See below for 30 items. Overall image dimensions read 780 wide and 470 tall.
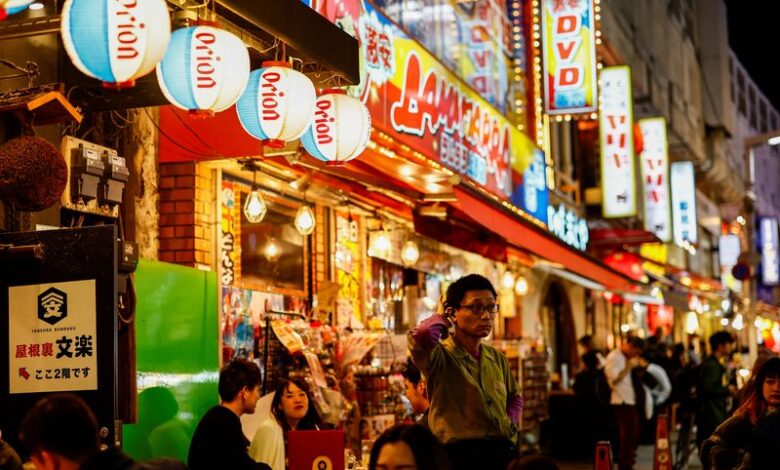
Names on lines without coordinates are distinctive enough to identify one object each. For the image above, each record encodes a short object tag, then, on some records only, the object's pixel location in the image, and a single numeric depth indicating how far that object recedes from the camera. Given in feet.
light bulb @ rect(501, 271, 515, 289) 65.51
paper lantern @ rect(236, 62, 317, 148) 26.76
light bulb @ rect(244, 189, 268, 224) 35.12
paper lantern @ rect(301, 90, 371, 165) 30.86
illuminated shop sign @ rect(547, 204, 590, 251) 70.69
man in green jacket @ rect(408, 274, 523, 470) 21.17
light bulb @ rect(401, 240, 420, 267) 48.19
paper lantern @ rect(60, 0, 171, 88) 20.12
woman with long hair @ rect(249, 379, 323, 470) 27.63
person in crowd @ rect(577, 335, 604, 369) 60.23
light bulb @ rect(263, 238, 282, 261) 39.19
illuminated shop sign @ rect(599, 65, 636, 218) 86.79
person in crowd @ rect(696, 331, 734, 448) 50.29
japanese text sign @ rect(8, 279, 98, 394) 21.90
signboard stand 21.79
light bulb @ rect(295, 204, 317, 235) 38.01
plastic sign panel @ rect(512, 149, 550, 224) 63.31
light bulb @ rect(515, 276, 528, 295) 66.28
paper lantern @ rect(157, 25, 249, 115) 23.09
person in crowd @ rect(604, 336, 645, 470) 56.03
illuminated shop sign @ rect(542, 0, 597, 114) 68.33
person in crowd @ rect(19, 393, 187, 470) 13.99
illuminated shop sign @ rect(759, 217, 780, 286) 188.24
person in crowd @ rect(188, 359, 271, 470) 23.50
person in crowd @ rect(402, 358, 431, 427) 28.48
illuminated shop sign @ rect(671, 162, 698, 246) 123.13
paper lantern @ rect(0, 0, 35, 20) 17.73
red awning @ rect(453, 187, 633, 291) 42.83
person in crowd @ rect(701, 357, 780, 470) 25.67
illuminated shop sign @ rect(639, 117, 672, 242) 104.37
